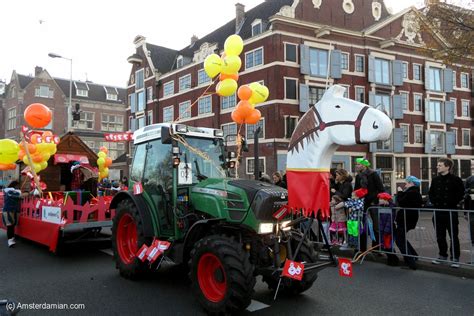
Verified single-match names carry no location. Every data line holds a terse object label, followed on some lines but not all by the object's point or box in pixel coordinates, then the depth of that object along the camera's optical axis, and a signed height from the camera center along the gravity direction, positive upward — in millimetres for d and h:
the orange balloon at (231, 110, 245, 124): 7254 +924
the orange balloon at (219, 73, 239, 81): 7352 +1696
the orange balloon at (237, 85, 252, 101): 7270 +1380
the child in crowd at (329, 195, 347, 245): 8430 -1133
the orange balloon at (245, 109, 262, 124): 7340 +930
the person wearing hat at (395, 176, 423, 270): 7218 -980
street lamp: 24291 +7018
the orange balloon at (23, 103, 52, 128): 9312 +1287
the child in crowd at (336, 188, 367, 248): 7938 -952
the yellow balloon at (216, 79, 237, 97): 7287 +1488
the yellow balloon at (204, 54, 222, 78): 7172 +1869
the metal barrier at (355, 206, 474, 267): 6912 -1301
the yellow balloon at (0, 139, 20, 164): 8961 +447
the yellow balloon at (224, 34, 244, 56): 7191 +2199
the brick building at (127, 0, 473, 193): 26141 +6453
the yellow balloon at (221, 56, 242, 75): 7191 +1872
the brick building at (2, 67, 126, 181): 51500 +8636
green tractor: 4582 -713
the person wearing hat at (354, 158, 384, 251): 8055 -370
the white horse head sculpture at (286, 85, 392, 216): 4082 +271
